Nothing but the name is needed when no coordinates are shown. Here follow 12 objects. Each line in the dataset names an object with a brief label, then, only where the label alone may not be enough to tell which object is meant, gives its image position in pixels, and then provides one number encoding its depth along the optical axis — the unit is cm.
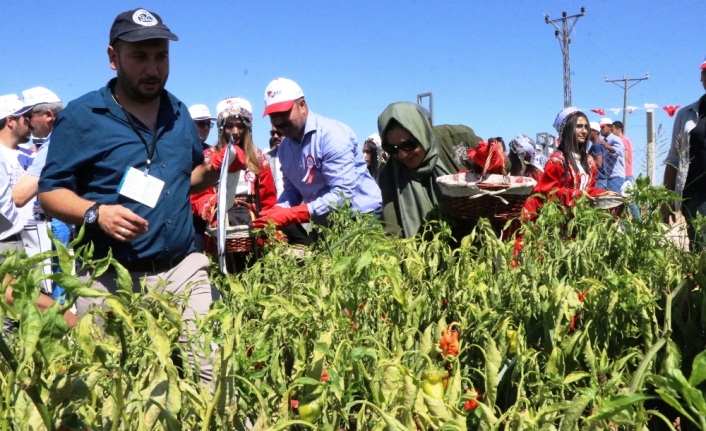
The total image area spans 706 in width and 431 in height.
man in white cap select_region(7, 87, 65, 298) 369
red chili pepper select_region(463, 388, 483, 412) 130
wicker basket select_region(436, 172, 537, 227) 315
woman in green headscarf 358
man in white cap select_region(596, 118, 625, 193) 719
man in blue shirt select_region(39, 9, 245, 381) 238
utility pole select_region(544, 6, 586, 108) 2880
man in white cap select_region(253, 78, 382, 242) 380
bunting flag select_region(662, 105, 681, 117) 1375
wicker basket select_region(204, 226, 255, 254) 379
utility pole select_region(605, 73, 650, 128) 2238
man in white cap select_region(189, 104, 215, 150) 512
